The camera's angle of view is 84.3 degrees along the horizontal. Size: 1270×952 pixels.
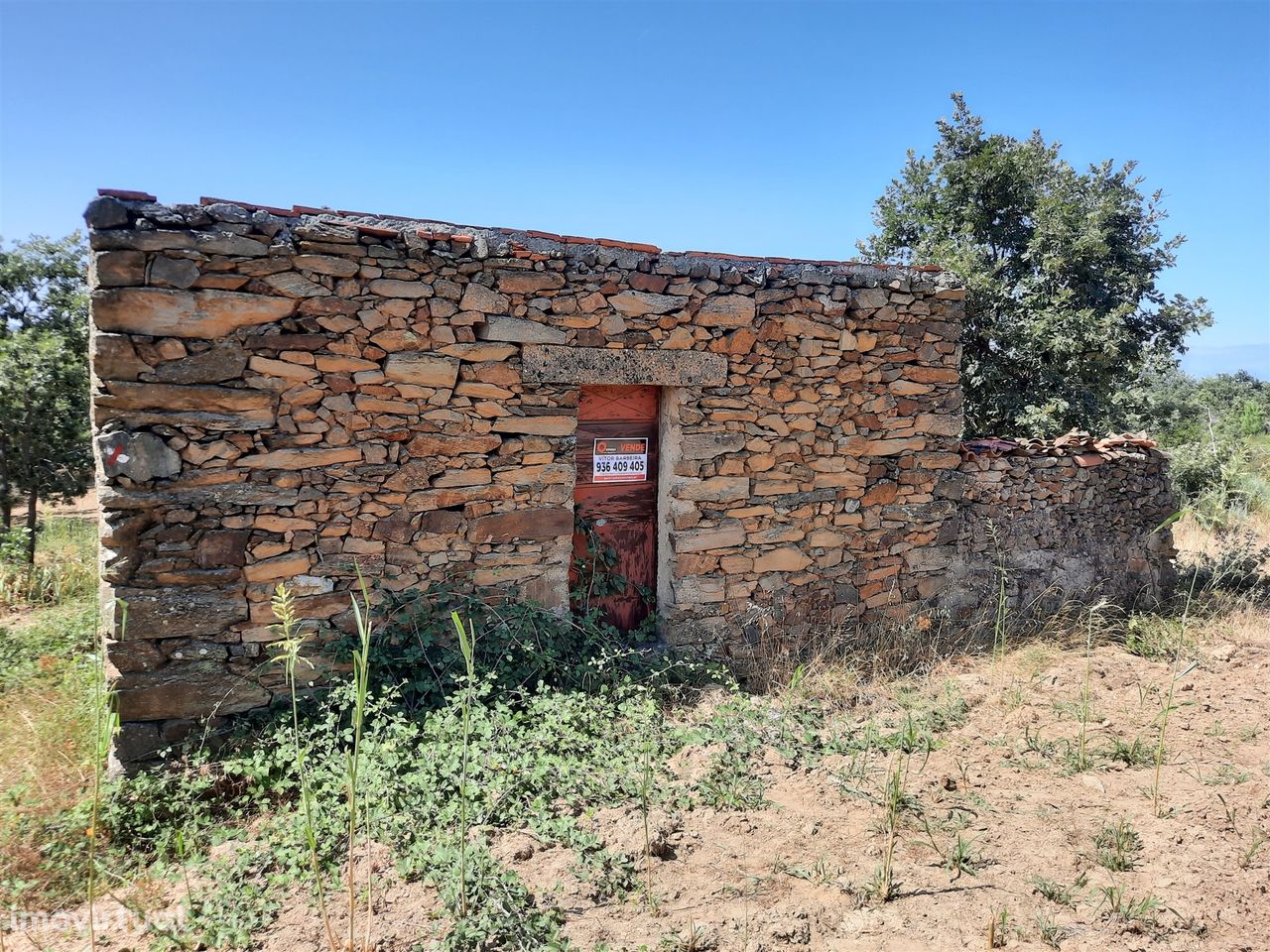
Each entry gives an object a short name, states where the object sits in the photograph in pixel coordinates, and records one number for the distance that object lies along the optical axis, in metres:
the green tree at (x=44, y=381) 7.08
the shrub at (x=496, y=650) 4.22
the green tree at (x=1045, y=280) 8.88
